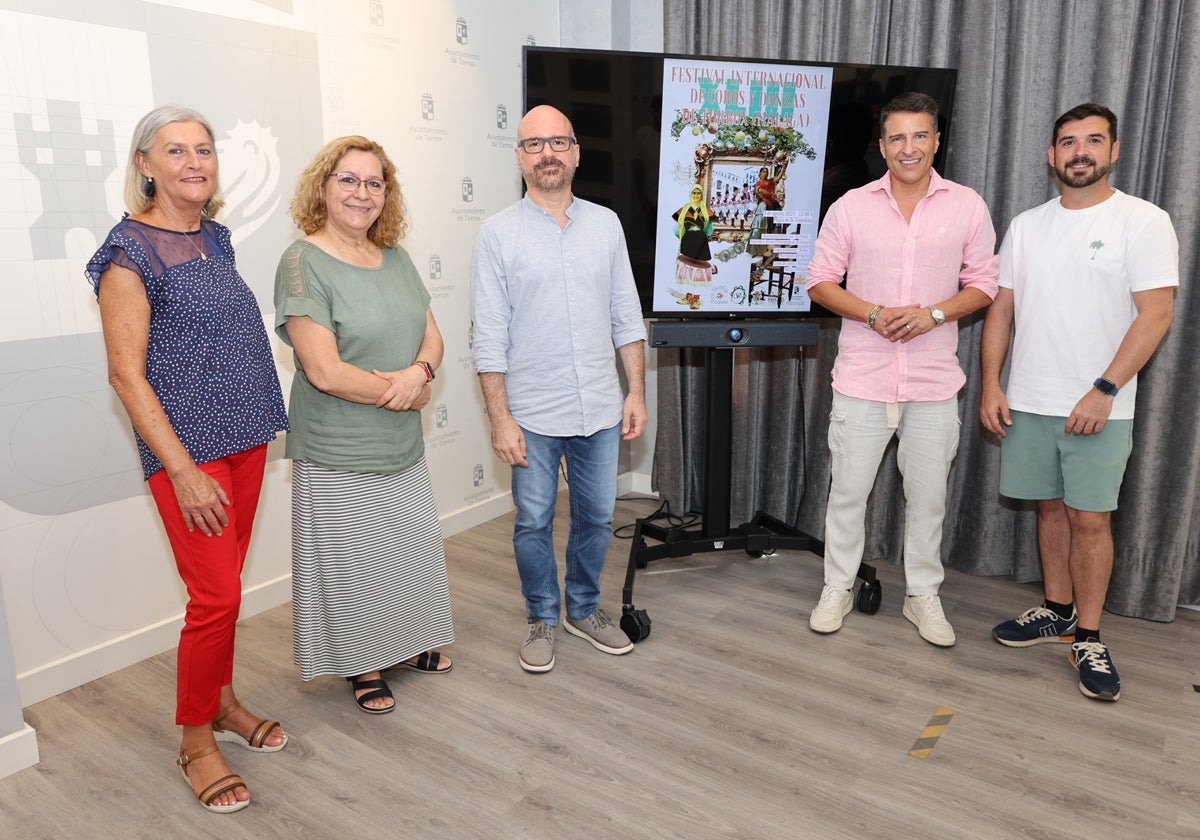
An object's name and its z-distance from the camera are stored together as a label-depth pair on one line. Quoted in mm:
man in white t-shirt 2414
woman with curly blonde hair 2168
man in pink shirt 2596
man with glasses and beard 2408
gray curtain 2816
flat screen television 2877
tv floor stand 3221
